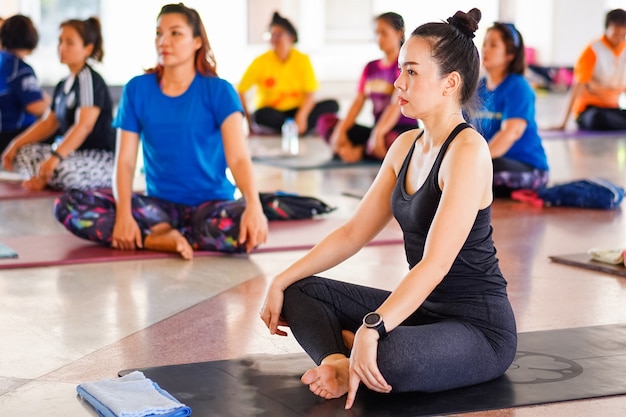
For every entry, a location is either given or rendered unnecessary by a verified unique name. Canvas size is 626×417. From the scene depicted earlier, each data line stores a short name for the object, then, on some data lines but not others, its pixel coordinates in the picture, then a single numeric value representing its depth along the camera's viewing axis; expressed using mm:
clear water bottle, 7348
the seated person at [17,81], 6070
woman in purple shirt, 6035
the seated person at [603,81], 8047
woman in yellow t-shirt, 7891
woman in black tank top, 2186
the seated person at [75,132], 5180
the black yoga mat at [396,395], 2219
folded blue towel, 2131
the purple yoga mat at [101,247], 3852
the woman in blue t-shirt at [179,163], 3889
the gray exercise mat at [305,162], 6688
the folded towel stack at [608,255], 3675
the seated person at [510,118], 5051
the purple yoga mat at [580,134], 8320
